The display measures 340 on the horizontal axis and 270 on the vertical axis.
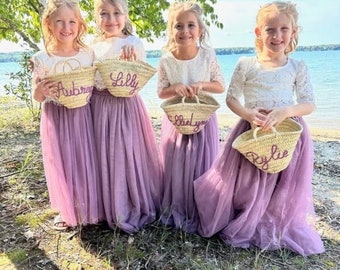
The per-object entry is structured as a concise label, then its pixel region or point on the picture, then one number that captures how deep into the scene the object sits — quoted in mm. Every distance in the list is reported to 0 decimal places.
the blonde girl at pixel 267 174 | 2234
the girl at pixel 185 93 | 2461
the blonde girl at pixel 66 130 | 2373
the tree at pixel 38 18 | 4793
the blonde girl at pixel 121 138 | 2449
